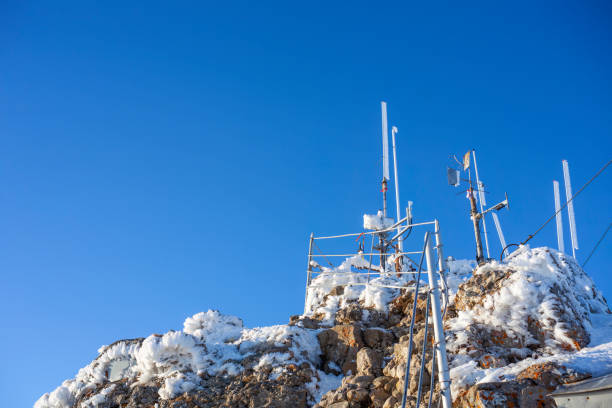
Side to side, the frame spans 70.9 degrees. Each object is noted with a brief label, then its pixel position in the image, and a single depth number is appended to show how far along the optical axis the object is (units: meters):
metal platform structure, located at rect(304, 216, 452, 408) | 6.71
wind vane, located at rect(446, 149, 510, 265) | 18.91
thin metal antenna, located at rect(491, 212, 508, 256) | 22.02
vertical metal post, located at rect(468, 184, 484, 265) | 18.61
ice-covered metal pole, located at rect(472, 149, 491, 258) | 20.86
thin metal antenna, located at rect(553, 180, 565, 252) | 21.15
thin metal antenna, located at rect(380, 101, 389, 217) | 28.06
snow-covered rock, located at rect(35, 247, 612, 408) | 7.99
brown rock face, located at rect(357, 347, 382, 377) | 10.57
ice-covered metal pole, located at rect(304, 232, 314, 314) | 17.92
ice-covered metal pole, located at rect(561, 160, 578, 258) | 19.58
